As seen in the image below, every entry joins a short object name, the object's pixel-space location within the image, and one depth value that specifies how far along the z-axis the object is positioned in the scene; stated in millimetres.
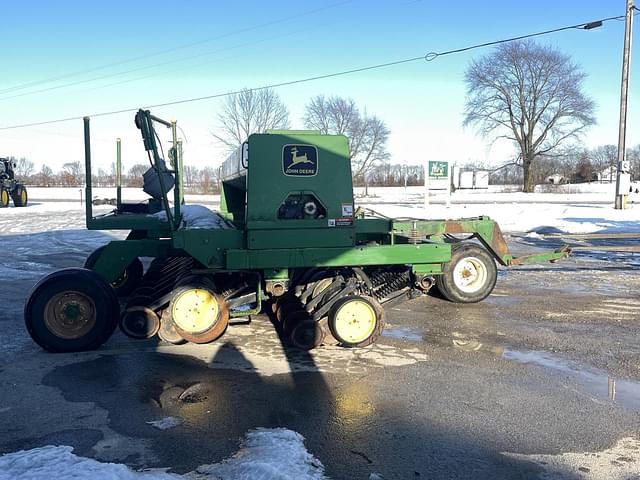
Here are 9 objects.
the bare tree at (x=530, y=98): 47188
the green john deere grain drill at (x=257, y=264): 5348
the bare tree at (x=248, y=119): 39156
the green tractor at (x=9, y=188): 29047
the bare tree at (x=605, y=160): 73812
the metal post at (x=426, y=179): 20438
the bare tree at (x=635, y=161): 72562
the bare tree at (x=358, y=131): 46500
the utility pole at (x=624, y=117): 22734
